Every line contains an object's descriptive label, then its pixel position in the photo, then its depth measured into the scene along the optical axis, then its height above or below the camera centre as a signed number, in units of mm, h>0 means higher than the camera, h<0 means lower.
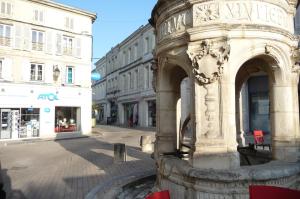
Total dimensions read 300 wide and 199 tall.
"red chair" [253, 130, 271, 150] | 12764 -961
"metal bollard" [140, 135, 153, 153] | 14875 -1446
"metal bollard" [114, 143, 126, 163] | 11273 -1447
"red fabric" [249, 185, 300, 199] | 2969 -806
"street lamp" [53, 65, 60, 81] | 23738 +3524
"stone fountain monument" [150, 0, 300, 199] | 4914 +590
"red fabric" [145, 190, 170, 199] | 3149 -863
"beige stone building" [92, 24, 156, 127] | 33688 +4459
